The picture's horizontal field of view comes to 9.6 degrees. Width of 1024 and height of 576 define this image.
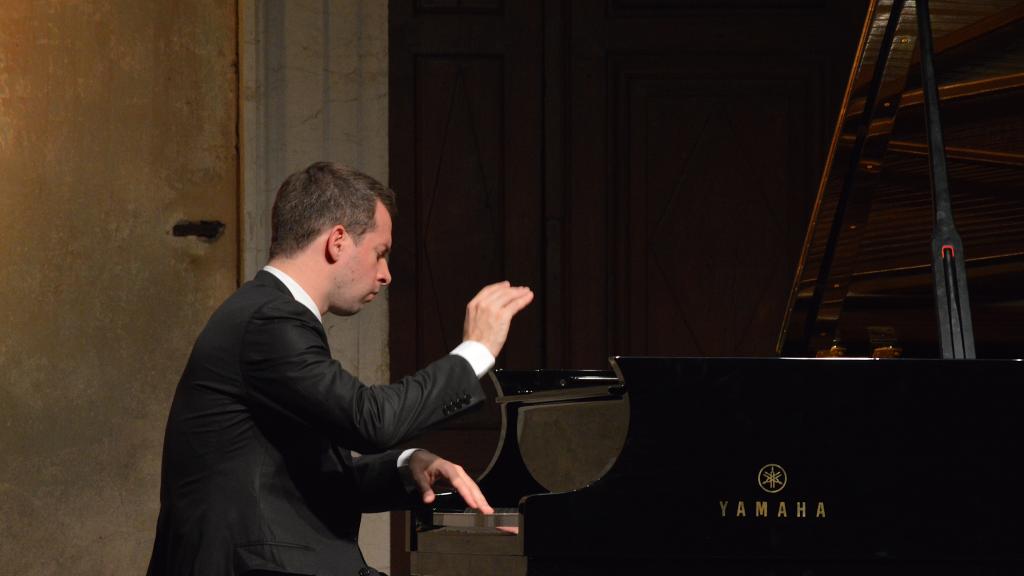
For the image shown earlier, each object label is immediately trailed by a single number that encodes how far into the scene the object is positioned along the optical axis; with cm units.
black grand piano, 906
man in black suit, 911
